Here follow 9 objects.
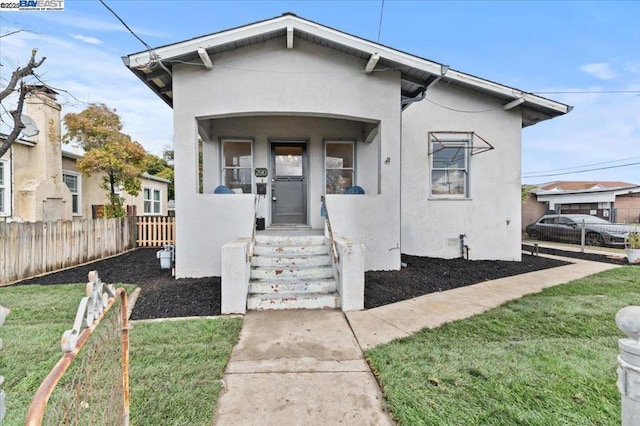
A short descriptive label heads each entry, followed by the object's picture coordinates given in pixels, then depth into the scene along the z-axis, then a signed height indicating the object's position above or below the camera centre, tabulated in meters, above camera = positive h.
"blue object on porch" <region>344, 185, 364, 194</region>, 7.59 +0.45
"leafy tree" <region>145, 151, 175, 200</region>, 24.14 +2.92
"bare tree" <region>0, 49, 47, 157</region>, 7.75 +3.12
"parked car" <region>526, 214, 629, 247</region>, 12.88 -1.05
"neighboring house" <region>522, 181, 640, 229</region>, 18.94 +0.29
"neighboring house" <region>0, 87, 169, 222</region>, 10.24 +1.30
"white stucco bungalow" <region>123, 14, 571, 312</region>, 6.39 +1.72
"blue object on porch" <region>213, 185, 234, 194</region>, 7.16 +0.43
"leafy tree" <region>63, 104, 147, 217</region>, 11.24 +2.21
